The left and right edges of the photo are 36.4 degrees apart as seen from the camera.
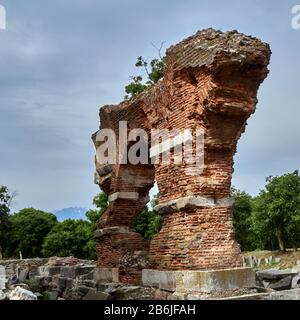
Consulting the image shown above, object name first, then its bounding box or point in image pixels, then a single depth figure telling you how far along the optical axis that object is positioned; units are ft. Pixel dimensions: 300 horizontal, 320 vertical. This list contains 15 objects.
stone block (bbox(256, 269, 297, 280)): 41.75
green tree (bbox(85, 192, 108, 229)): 88.70
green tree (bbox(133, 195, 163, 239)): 85.56
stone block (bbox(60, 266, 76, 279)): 55.99
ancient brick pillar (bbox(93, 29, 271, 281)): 27.76
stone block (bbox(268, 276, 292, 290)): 37.96
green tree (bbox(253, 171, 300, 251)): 92.32
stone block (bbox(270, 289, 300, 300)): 23.55
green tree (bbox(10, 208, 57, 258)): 124.98
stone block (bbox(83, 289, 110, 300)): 35.16
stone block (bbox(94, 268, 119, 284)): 40.44
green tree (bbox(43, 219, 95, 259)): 111.75
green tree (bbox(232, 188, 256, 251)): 111.96
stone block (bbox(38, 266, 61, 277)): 61.98
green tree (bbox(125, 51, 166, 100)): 74.95
